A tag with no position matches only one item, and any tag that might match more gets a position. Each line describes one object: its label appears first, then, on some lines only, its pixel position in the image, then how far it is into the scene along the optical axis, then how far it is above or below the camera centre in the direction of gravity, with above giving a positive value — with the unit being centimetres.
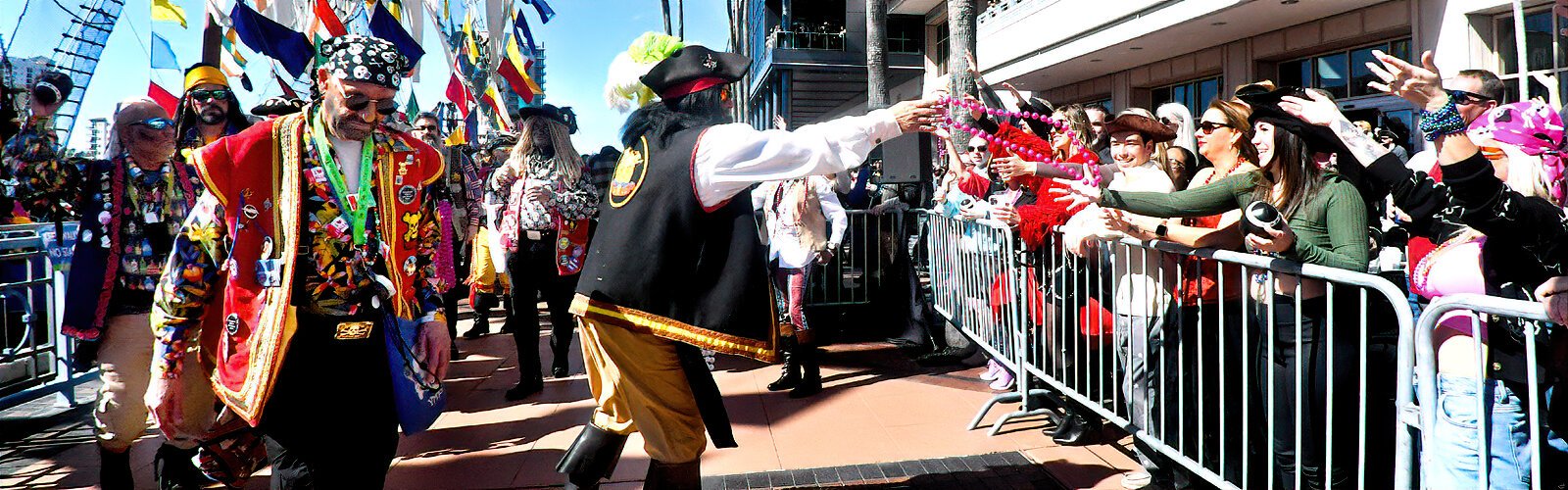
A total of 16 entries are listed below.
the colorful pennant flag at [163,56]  545 +123
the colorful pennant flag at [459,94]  831 +142
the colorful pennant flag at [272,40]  479 +117
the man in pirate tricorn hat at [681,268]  269 -9
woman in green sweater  270 -8
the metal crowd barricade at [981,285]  454 -34
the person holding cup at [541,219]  531 +15
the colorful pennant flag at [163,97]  564 +101
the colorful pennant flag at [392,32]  614 +152
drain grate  368 -103
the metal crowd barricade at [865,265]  710 -26
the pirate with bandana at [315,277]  234 -7
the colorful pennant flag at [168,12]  492 +136
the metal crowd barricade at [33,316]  474 -30
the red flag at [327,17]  602 +158
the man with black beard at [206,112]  345 +56
